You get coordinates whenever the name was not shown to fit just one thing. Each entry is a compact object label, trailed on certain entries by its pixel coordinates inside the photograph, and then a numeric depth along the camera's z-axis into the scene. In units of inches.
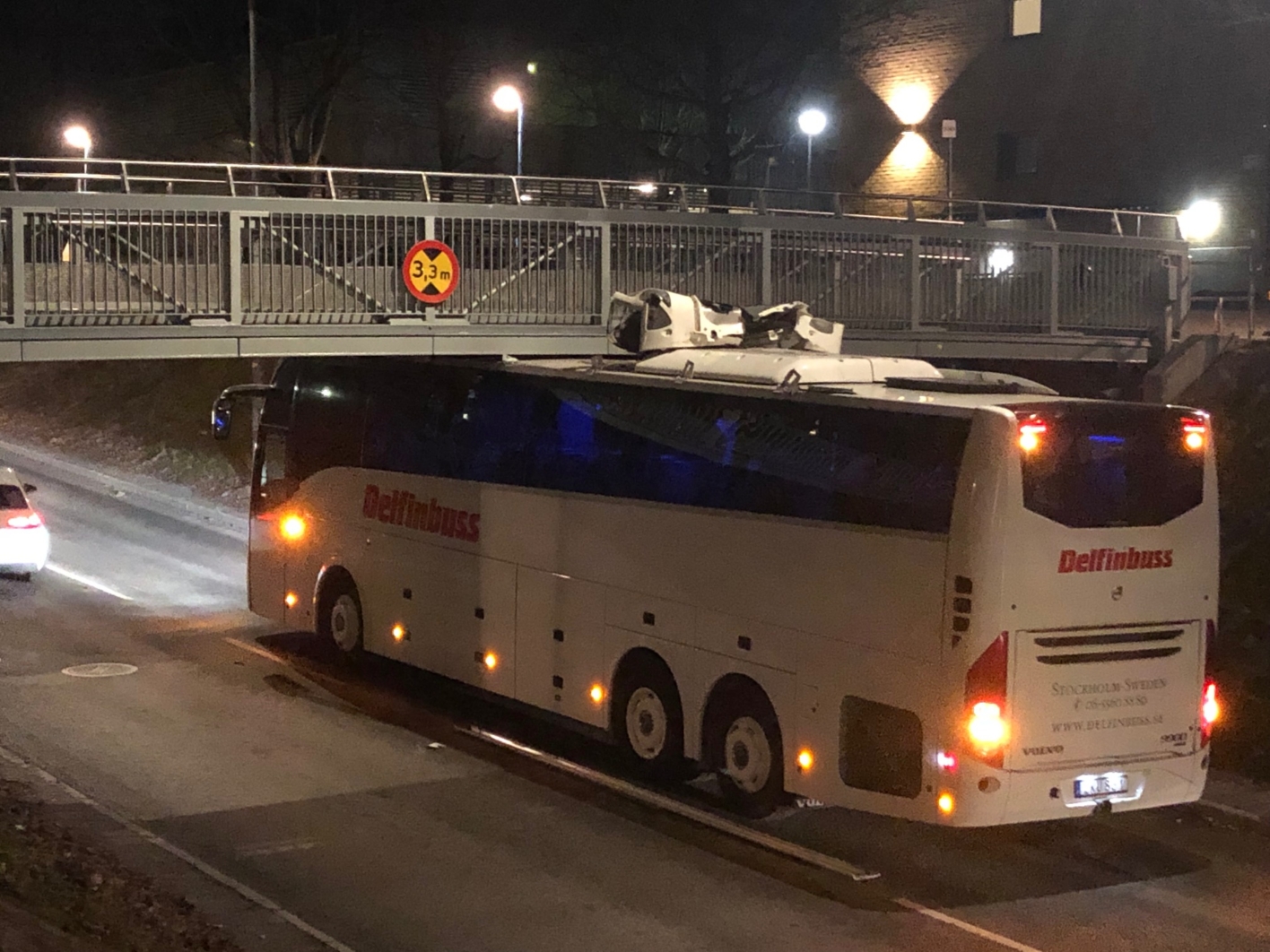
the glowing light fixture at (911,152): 1606.8
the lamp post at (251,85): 1131.9
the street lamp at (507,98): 1216.2
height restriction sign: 674.2
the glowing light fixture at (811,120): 1413.6
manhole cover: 628.4
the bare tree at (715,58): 1411.2
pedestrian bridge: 625.3
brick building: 1295.5
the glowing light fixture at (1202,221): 1309.1
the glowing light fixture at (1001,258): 853.8
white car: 802.8
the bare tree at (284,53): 1445.6
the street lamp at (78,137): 1695.4
